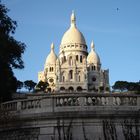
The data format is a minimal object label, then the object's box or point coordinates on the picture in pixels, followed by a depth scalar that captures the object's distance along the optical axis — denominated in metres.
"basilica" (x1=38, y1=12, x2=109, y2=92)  139.75
